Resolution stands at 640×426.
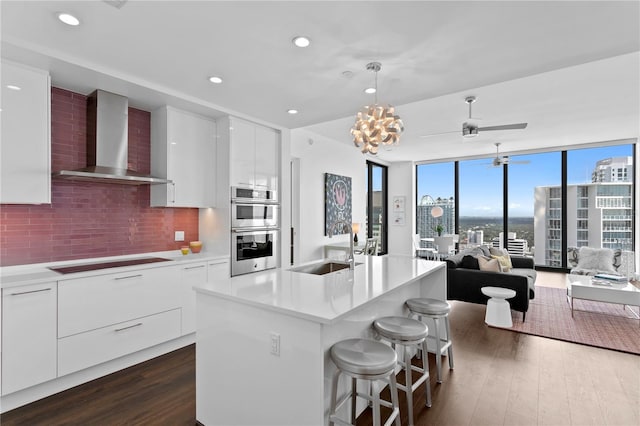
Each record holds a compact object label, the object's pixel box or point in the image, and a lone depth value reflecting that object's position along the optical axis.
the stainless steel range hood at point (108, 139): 3.04
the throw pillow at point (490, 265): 4.37
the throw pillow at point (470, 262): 4.50
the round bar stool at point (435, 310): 2.63
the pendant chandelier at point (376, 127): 2.52
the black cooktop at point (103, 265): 2.71
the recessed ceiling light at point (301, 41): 2.28
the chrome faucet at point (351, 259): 2.62
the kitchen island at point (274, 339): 1.63
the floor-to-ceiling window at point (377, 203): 8.31
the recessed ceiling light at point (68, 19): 2.01
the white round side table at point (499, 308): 3.87
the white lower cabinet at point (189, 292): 3.37
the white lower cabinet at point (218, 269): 3.64
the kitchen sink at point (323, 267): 2.84
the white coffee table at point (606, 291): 3.87
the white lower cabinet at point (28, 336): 2.27
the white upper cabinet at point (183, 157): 3.54
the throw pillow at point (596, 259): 5.41
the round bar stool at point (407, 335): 2.08
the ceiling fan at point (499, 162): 5.95
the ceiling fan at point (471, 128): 4.09
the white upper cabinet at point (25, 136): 2.44
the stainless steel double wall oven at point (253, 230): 3.91
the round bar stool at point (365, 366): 1.65
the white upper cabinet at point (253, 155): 3.92
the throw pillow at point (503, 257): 5.00
